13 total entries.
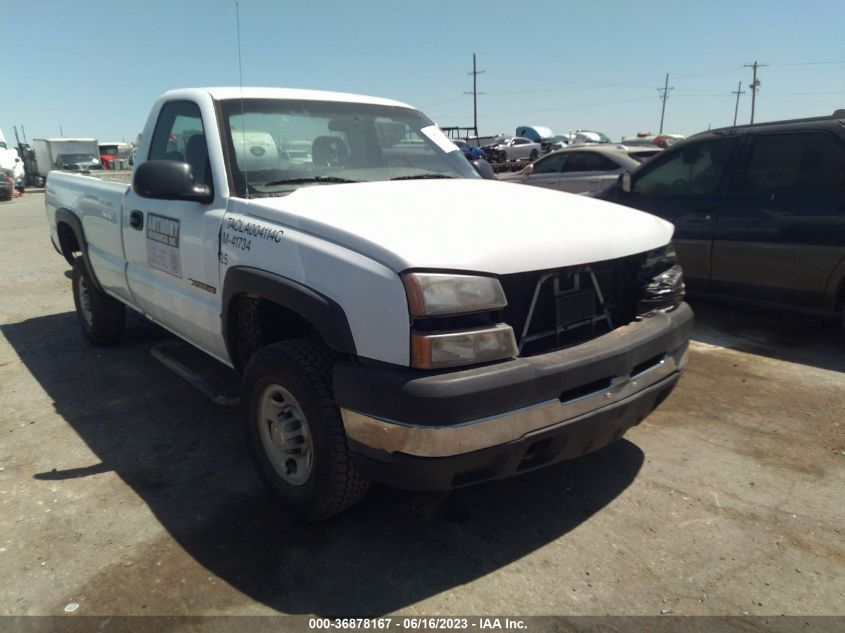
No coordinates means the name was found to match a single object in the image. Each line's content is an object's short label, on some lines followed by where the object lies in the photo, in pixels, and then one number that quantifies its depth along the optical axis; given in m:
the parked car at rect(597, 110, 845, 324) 4.81
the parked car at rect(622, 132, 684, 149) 24.44
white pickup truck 2.16
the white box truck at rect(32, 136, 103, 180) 29.28
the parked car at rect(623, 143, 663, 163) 10.75
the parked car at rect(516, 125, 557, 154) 38.47
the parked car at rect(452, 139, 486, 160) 22.40
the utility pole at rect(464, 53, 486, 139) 57.36
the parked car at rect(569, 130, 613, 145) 41.85
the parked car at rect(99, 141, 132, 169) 36.57
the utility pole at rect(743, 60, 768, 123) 68.56
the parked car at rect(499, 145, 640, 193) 10.31
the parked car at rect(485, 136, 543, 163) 30.39
